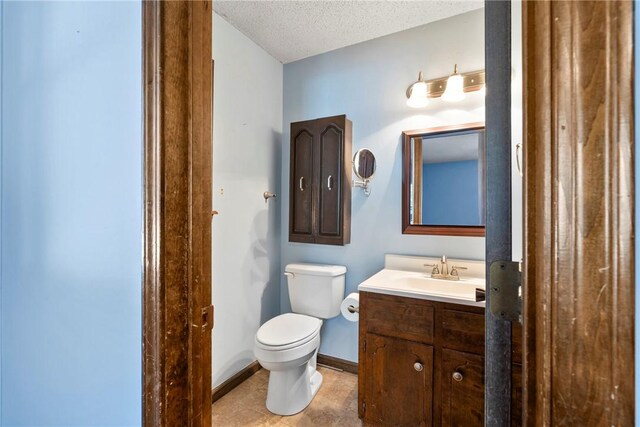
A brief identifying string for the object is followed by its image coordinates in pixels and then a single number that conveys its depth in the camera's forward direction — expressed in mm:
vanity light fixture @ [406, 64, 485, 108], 1840
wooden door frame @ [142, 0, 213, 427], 625
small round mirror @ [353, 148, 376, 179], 2150
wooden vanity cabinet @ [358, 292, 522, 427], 1399
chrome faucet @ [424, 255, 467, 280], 1830
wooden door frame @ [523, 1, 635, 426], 345
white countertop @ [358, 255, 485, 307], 1472
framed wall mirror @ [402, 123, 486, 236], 1897
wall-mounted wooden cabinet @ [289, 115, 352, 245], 2182
